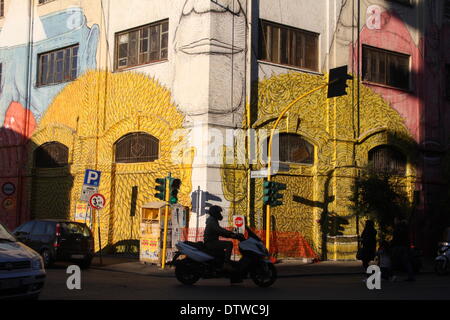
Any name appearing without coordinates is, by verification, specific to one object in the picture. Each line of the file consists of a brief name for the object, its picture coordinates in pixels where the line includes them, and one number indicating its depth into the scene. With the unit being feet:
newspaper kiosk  68.03
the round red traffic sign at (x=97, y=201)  69.46
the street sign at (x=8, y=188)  88.17
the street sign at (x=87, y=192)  70.28
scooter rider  47.02
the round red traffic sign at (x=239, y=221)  69.31
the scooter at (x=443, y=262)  65.26
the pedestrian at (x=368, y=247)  61.16
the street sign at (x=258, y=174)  70.08
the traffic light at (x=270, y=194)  68.42
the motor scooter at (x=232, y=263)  46.60
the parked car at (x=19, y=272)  31.42
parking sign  71.15
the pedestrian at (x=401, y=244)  55.83
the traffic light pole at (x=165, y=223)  64.95
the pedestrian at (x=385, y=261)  54.44
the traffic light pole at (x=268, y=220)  68.39
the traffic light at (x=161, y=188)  64.34
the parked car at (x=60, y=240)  64.39
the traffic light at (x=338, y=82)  64.03
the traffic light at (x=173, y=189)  64.14
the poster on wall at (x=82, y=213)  85.46
